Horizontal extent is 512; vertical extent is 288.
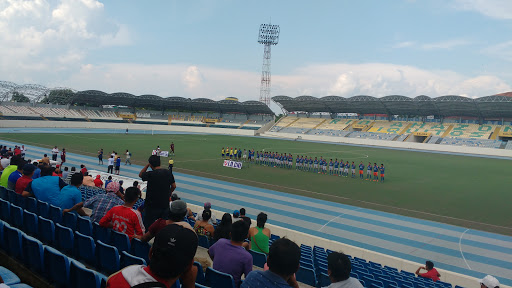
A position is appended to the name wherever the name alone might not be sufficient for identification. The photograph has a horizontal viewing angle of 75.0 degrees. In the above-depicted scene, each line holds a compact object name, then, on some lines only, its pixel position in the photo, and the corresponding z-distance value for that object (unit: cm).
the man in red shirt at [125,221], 486
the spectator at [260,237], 593
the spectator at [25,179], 756
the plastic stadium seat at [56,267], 367
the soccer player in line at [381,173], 2368
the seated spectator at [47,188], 696
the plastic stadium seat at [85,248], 470
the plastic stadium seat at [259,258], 552
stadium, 584
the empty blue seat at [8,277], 285
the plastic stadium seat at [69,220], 590
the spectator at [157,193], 582
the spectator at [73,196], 619
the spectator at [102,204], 578
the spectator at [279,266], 272
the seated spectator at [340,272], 317
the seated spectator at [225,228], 564
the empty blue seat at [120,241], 476
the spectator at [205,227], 655
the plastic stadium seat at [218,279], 359
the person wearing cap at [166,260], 201
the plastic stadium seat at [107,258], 422
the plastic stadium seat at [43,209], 640
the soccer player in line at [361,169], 2487
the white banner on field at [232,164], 2526
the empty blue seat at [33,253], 410
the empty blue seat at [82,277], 321
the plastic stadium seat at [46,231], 538
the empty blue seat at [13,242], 449
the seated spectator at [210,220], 674
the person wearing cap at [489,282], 496
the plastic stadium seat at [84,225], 555
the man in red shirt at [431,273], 770
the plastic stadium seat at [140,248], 460
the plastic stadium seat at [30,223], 571
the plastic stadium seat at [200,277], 392
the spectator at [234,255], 391
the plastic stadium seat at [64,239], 509
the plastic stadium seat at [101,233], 506
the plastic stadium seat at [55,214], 618
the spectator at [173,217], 429
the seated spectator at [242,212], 771
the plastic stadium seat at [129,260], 364
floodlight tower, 8156
